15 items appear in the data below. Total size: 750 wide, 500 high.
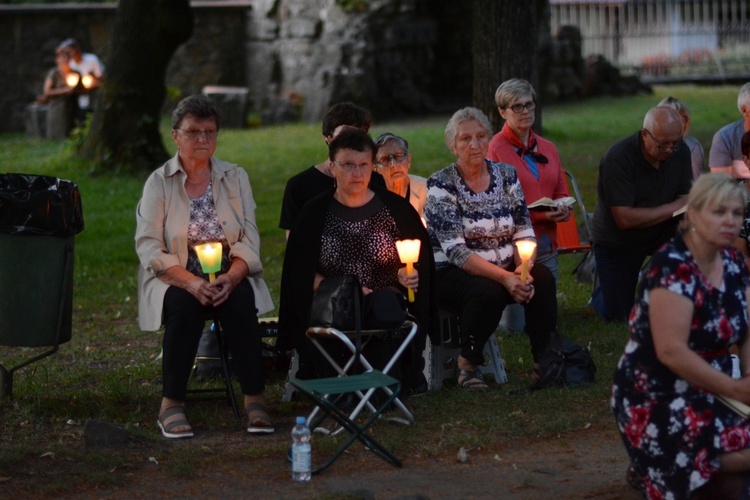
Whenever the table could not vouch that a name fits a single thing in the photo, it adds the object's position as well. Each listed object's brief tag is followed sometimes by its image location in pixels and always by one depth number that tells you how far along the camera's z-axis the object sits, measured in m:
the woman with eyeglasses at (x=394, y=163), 12.99
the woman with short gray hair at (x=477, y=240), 11.95
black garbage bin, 11.19
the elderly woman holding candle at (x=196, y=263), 10.86
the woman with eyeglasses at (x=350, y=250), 11.27
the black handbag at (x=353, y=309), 10.77
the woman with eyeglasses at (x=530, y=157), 13.77
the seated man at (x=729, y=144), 15.04
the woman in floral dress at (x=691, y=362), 7.64
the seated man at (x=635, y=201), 14.27
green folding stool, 9.33
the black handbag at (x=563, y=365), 11.89
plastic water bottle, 9.22
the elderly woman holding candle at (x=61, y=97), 35.90
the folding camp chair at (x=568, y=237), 14.84
